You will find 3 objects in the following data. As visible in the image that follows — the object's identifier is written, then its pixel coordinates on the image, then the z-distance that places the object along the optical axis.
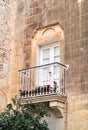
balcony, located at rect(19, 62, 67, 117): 15.74
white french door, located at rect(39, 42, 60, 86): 16.59
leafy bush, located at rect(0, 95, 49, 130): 14.28
